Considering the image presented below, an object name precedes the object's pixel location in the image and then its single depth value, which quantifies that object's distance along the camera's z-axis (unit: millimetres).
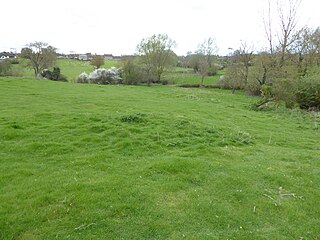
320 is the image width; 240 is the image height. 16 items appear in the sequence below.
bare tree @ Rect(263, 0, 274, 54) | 36222
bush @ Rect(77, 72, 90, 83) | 45438
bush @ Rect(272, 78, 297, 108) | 22609
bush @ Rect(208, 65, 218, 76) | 58422
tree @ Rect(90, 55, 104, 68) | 59562
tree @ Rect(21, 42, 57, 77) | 47281
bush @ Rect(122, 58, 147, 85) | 45344
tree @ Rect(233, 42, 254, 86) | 37344
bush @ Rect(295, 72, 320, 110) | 21427
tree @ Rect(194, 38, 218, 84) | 64000
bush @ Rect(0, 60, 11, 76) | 41406
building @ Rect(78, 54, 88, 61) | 89656
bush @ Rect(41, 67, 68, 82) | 45000
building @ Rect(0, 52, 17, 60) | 66956
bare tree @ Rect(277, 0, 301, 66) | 34031
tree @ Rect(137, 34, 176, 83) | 49750
